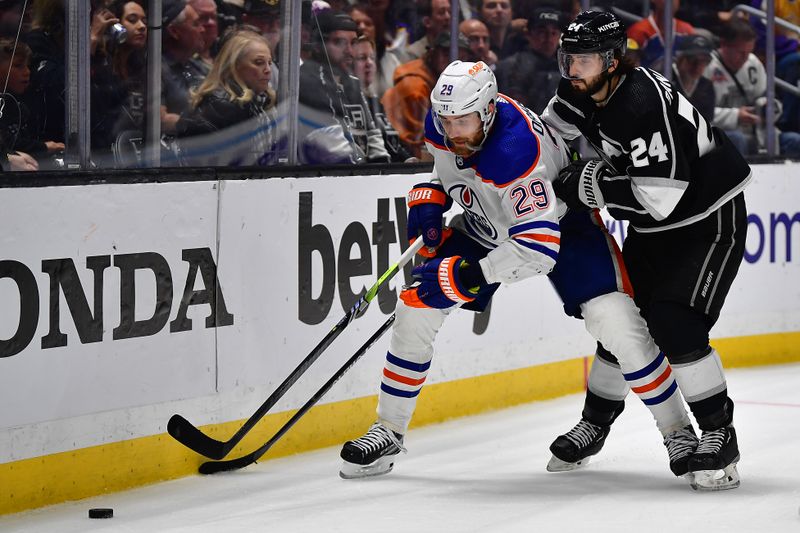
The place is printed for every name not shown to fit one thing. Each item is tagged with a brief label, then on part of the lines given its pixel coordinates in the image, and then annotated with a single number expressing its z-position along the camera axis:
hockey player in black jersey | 7.11
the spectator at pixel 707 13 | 12.60
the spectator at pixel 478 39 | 10.78
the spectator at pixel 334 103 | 9.42
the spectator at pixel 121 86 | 7.86
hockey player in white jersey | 7.14
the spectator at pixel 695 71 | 12.52
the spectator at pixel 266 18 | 8.95
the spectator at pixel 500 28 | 10.98
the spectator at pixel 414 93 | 10.21
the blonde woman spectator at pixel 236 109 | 8.57
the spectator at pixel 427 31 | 10.12
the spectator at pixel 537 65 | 11.12
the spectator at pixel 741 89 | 12.80
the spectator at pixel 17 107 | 7.29
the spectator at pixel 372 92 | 9.85
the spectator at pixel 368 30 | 9.81
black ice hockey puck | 6.99
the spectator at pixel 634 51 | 12.19
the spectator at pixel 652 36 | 12.26
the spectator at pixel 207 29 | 8.53
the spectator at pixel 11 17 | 7.27
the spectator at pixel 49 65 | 7.48
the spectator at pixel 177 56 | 8.29
